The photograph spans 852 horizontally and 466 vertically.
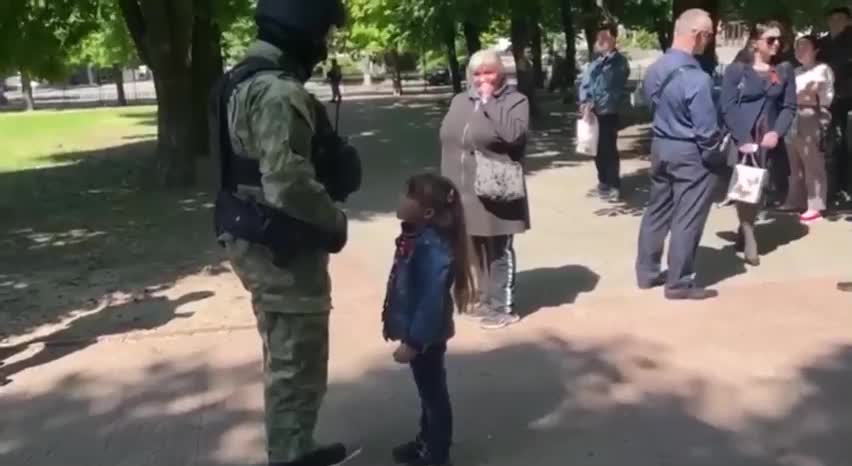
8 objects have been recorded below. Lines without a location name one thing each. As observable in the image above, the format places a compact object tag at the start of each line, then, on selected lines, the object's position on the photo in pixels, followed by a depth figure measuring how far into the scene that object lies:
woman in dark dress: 8.98
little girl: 4.69
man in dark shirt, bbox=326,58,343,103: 34.23
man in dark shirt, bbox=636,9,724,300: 7.45
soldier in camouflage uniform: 4.17
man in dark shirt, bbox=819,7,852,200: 11.09
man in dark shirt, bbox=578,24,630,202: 12.31
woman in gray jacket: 7.05
